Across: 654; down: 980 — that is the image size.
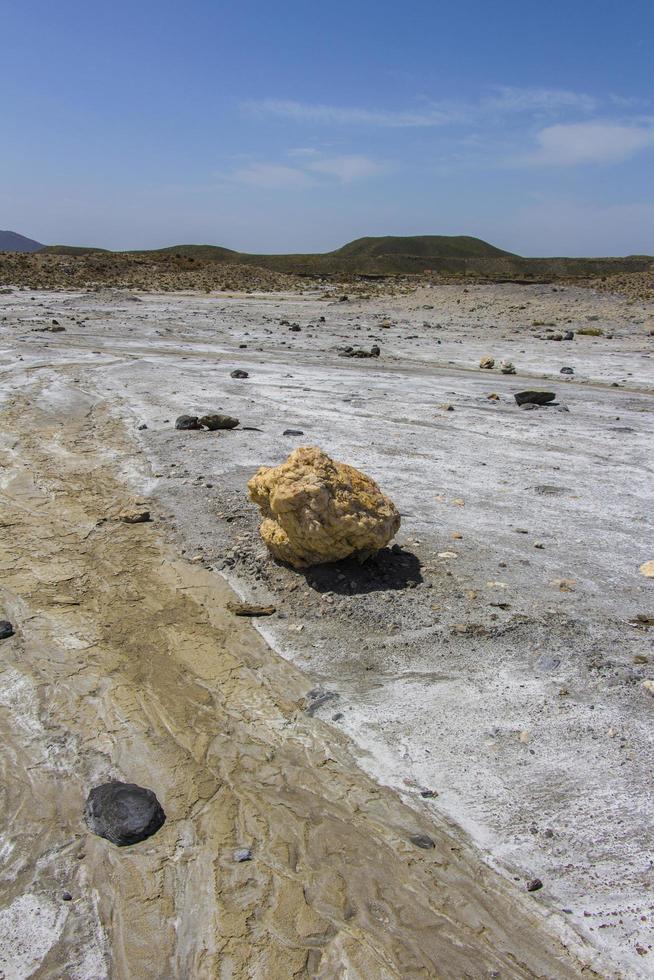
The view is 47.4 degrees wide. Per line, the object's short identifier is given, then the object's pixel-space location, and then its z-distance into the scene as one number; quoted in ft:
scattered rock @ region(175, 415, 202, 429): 31.50
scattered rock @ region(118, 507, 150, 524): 22.09
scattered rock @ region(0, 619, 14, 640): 16.05
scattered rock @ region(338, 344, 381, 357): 55.72
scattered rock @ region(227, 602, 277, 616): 17.15
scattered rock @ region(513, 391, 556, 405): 38.63
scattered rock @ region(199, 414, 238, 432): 31.32
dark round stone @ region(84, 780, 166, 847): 10.86
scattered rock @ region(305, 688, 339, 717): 13.96
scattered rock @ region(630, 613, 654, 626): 16.24
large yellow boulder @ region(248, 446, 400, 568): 17.44
